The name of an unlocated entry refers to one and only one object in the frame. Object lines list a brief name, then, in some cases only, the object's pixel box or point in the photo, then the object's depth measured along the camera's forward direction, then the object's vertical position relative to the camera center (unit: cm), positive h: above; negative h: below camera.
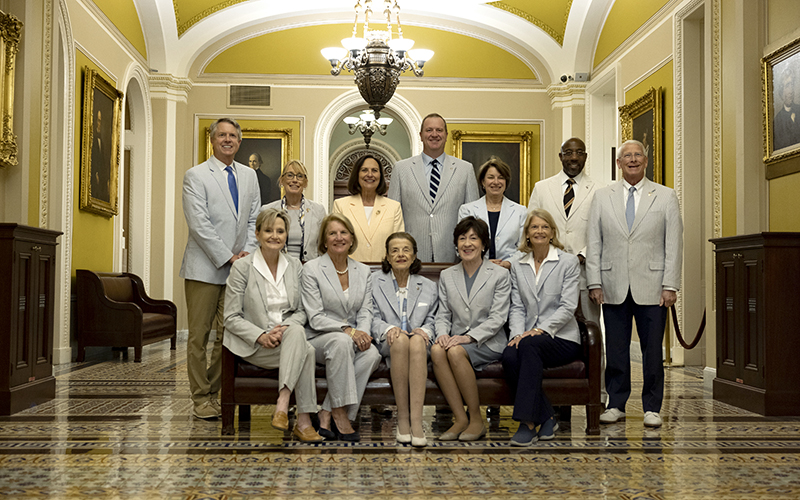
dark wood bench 384 -61
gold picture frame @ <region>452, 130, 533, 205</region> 1054 +176
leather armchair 746 -51
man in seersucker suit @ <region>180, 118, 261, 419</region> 422 +18
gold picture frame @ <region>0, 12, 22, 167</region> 557 +149
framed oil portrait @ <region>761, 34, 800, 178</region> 522 +122
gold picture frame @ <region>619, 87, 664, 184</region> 781 +165
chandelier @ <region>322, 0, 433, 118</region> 689 +200
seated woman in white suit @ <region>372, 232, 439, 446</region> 369 -27
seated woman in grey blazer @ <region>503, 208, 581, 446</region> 369 -27
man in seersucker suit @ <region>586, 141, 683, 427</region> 421 +3
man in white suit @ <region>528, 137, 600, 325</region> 450 +43
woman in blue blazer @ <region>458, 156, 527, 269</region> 438 +35
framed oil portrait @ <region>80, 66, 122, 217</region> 774 +142
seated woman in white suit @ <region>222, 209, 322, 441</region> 373 -25
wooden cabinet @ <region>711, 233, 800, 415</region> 455 -35
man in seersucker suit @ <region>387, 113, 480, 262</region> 468 +50
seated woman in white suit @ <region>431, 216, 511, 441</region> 375 -28
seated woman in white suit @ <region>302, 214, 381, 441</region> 372 -27
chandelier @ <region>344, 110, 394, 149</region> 993 +203
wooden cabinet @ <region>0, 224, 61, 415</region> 444 -29
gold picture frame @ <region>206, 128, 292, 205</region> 1038 +168
